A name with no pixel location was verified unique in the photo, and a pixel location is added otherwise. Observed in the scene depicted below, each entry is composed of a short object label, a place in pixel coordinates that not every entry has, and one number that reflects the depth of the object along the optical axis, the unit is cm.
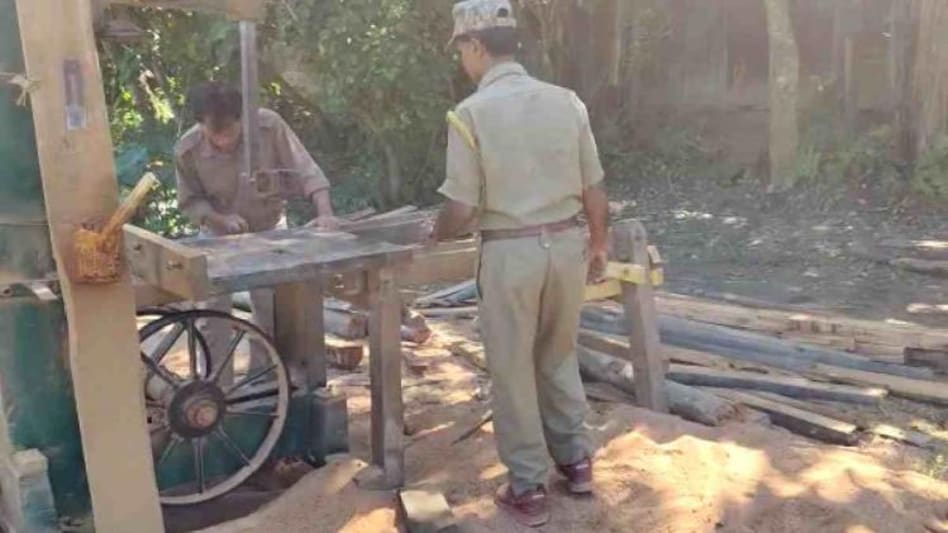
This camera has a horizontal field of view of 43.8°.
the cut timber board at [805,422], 570
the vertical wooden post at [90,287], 369
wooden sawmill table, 392
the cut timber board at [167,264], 368
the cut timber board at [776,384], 620
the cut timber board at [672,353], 638
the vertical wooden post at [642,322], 594
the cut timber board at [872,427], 573
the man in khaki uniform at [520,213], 451
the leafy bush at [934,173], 1281
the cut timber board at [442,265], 527
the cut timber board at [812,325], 698
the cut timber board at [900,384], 626
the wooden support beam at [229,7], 410
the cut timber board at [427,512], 438
